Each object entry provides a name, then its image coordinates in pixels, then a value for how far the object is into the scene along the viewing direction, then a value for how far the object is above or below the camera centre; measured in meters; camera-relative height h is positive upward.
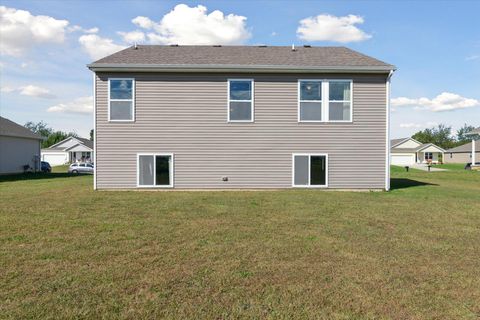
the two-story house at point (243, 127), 13.87 +1.15
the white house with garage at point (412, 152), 60.19 +0.80
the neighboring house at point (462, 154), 59.00 +0.55
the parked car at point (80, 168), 32.62 -1.18
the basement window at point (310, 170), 14.06 -0.54
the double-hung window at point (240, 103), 14.02 +2.09
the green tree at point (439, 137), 95.69 +5.60
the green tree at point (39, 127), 105.64 +8.38
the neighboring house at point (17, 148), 25.81 +0.56
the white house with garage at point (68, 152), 50.22 +0.46
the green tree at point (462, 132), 103.50 +7.47
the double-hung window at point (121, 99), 13.84 +2.19
